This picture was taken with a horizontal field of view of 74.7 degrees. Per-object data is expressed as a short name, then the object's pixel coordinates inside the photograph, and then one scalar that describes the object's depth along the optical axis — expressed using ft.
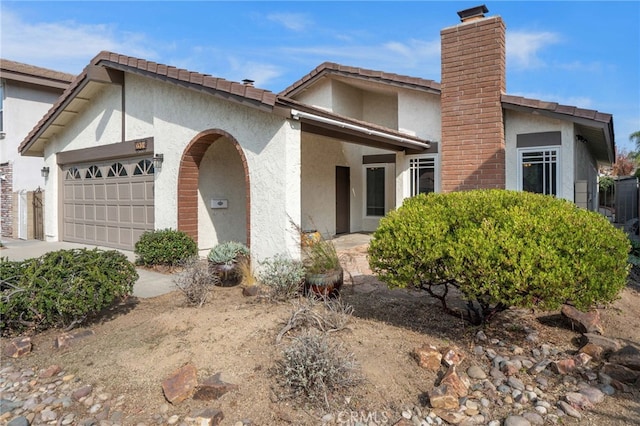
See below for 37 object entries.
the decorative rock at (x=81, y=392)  13.14
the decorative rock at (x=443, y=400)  11.60
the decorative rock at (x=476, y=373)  13.34
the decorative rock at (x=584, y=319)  16.48
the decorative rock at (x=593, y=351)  14.19
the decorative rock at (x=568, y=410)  11.20
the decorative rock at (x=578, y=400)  11.61
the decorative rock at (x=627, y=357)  13.23
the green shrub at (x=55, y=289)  17.26
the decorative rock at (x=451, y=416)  11.16
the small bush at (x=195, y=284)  20.85
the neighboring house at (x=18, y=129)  56.59
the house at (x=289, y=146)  27.14
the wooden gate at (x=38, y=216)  53.01
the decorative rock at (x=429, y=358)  13.73
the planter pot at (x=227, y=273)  25.34
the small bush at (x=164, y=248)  30.76
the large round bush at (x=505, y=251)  13.60
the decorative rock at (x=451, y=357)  13.71
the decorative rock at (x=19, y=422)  11.96
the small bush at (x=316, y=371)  12.00
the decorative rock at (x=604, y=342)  14.34
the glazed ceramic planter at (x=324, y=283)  20.81
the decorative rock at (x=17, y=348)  16.48
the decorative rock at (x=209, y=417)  11.23
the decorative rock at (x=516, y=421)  10.84
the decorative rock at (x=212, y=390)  12.38
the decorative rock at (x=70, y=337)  16.97
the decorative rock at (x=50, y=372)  14.69
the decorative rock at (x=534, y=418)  10.99
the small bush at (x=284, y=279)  20.89
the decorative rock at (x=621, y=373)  12.75
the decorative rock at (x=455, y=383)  12.23
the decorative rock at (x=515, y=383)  12.70
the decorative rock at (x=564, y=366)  13.44
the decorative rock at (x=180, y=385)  12.35
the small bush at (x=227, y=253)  25.68
